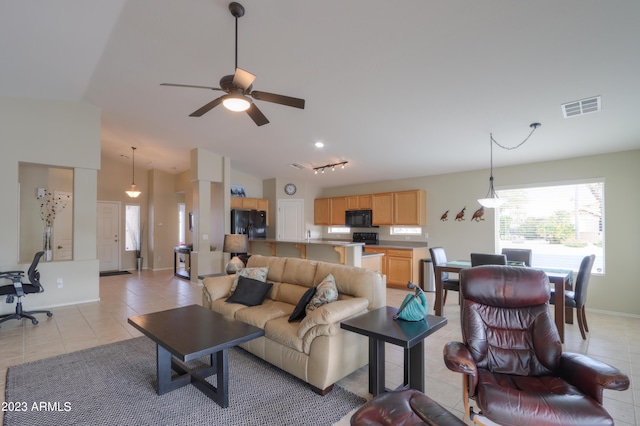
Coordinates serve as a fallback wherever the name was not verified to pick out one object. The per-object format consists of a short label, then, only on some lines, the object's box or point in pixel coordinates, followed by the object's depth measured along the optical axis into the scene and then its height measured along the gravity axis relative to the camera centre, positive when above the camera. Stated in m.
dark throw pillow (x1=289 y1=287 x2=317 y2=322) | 2.91 -0.87
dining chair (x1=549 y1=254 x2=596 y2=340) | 3.62 -0.93
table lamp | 5.00 -0.45
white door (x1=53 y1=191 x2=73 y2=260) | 7.82 -0.36
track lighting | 6.59 +1.09
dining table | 3.48 -0.81
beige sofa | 2.45 -0.98
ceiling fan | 2.51 +1.05
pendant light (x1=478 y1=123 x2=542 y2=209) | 4.00 +1.02
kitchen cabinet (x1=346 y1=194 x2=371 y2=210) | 7.52 +0.34
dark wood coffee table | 2.22 -0.93
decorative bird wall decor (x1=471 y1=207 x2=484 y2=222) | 5.82 +0.02
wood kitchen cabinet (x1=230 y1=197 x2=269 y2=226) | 7.81 +0.33
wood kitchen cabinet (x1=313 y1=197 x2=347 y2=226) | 8.06 +0.15
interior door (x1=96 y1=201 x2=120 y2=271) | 8.82 -0.54
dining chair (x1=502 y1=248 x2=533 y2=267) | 4.57 -0.59
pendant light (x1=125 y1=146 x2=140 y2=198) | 7.91 +1.18
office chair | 4.16 -0.98
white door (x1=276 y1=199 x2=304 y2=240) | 8.33 -0.09
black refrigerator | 7.23 -0.16
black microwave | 7.45 -0.07
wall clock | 8.36 +0.72
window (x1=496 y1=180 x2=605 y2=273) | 4.77 -0.12
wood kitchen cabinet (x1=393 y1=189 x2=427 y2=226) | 6.61 +0.17
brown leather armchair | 1.63 -0.93
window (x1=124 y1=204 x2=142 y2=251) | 9.31 -0.33
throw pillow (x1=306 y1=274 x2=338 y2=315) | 2.86 -0.74
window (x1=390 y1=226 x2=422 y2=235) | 6.89 -0.33
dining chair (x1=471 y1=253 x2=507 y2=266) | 3.96 -0.58
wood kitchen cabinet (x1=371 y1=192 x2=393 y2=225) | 7.09 +0.17
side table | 2.17 -0.87
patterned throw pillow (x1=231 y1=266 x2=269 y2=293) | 3.77 -0.71
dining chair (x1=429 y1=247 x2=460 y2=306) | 4.59 -0.94
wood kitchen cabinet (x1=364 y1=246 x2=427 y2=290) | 6.32 -1.03
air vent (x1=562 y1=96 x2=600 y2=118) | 3.33 +1.20
